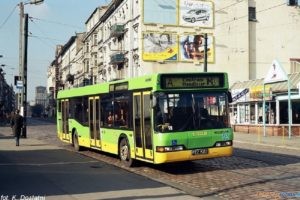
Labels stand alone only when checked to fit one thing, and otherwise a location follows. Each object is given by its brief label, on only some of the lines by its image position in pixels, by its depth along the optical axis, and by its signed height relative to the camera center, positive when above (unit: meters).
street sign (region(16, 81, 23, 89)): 33.95 +1.88
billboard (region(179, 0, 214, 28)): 56.62 +10.64
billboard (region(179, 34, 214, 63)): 56.25 +6.94
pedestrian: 25.36 -0.44
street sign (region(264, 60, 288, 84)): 35.38 +2.56
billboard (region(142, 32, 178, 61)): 54.75 +6.88
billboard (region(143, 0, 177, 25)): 54.94 +10.48
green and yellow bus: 14.13 -0.11
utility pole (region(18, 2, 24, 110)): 34.66 +4.86
